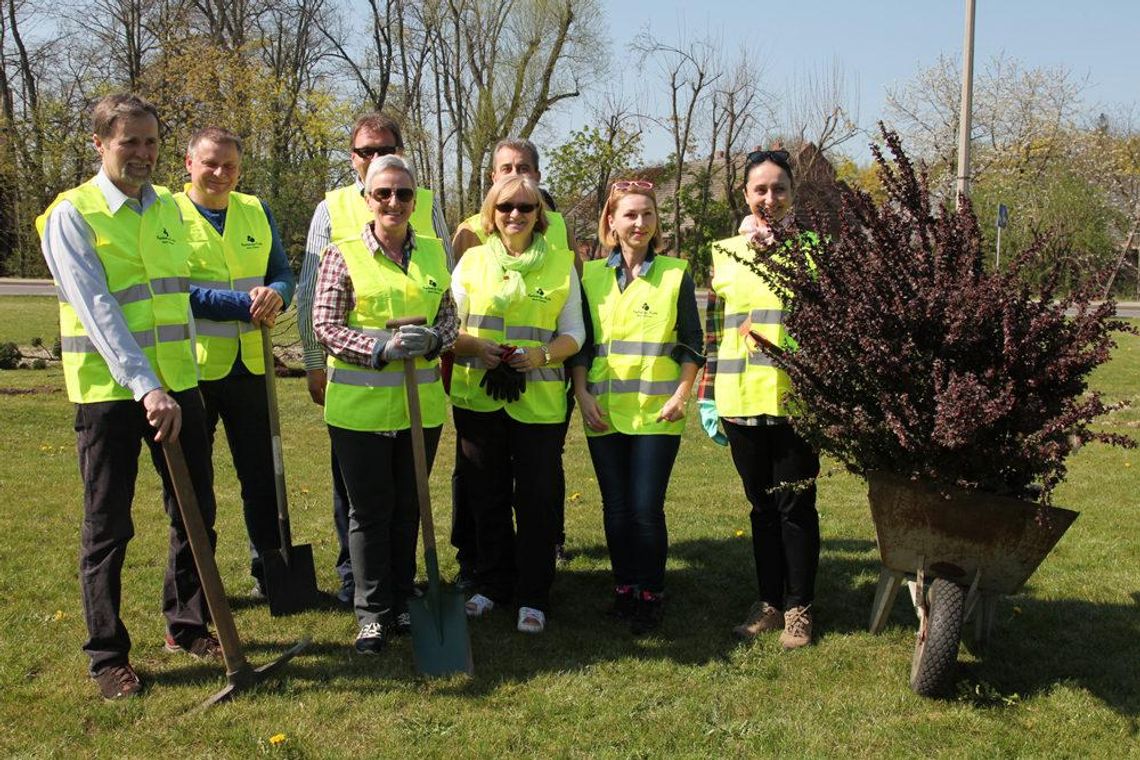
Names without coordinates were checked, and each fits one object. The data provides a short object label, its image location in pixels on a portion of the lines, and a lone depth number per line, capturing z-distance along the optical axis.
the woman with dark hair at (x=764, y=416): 4.43
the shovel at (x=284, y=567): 4.77
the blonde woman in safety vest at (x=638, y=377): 4.63
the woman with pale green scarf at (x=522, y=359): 4.59
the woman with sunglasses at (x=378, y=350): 4.20
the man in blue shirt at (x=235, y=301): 4.64
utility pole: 14.22
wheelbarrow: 3.65
